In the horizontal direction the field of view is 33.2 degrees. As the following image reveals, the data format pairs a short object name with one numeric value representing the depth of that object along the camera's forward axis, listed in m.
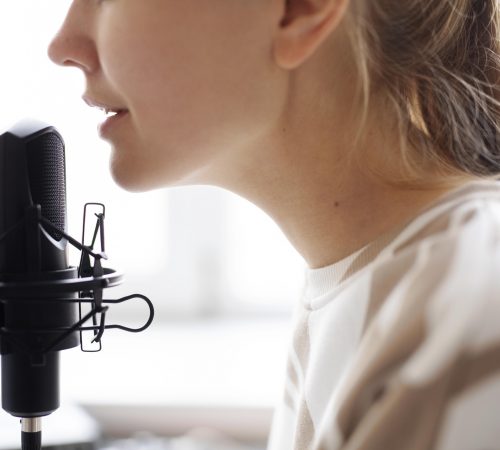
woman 0.78
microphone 0.71
